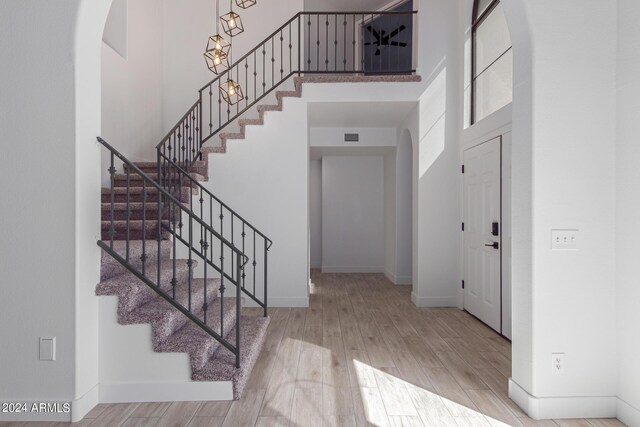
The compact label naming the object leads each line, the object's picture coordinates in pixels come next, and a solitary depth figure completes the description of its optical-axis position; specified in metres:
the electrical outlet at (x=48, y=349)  2.44
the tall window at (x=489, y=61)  4.18
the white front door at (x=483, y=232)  4.26
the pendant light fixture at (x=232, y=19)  4.47
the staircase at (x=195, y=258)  2.70
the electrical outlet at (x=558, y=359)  2.48
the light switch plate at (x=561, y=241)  2.49
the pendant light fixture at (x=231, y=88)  4.79
